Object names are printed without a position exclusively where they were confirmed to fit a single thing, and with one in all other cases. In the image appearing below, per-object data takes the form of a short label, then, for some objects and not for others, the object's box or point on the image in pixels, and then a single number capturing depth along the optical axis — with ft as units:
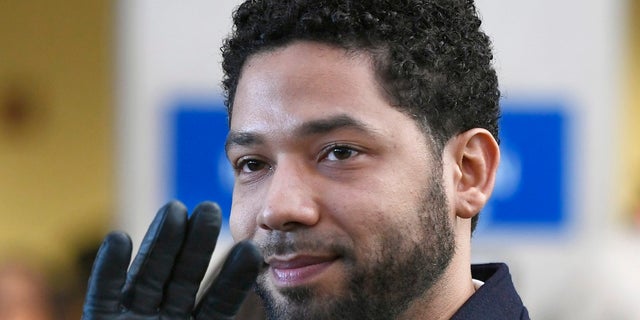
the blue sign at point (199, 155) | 38.78
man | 13.37
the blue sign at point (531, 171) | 39.88
